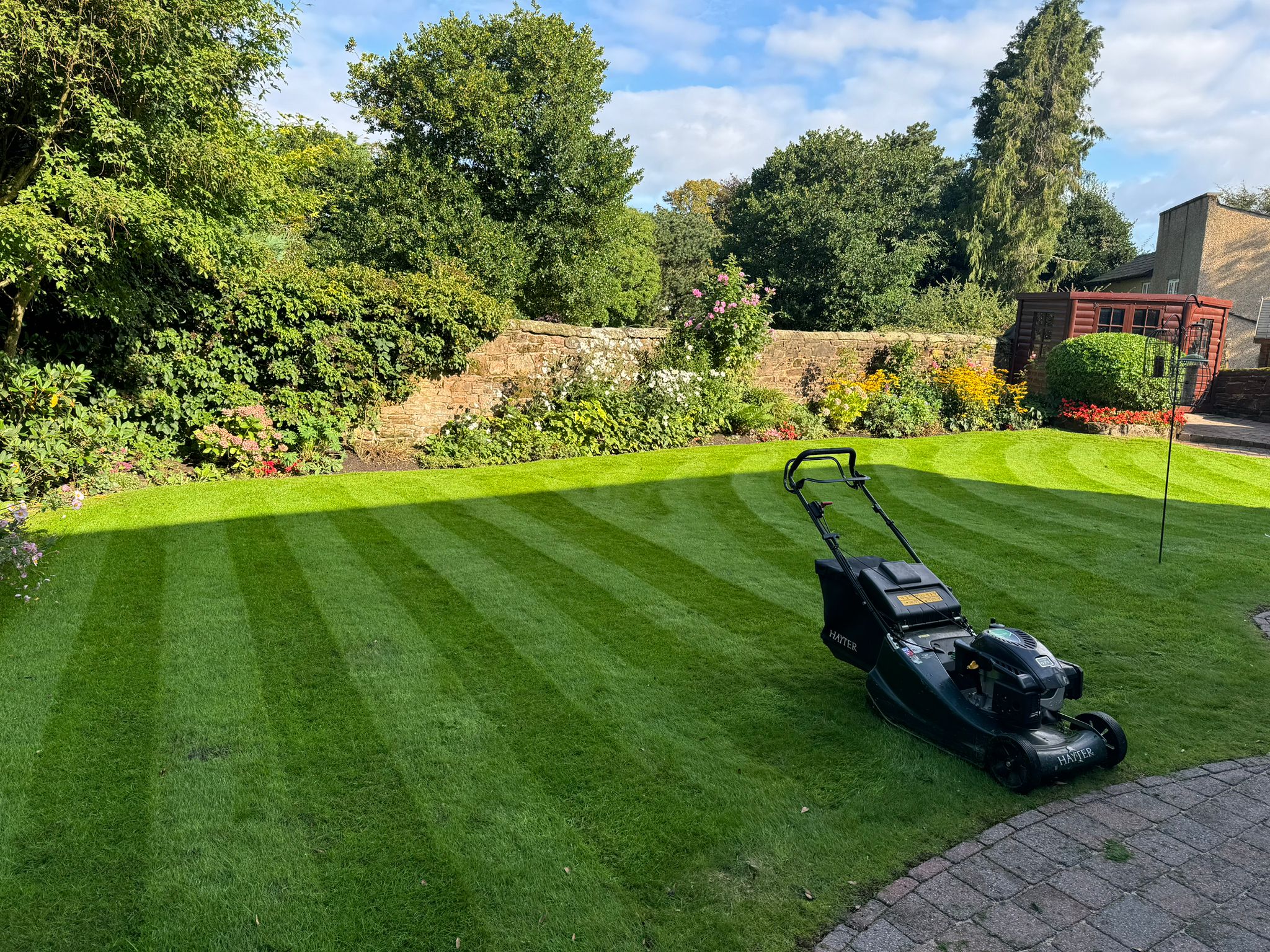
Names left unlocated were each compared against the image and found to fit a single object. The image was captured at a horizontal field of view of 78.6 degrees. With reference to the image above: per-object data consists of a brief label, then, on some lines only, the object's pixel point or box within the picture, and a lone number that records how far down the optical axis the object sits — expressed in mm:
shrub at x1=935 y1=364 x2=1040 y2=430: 15344
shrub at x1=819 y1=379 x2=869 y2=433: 14406
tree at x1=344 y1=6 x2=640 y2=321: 18703
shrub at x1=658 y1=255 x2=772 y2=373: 13328
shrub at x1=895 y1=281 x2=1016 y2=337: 20719
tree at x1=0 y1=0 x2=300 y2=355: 6297
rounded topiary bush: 14820
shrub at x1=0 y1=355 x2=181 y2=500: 7492
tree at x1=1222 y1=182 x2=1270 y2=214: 43094
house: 27531
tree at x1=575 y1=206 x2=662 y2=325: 20938
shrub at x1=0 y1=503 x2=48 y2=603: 5281
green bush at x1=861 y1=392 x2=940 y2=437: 14414
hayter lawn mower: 3367
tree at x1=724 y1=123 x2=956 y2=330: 23594
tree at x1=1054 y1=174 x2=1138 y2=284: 36750
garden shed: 17578
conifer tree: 33250
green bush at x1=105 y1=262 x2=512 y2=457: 9039
